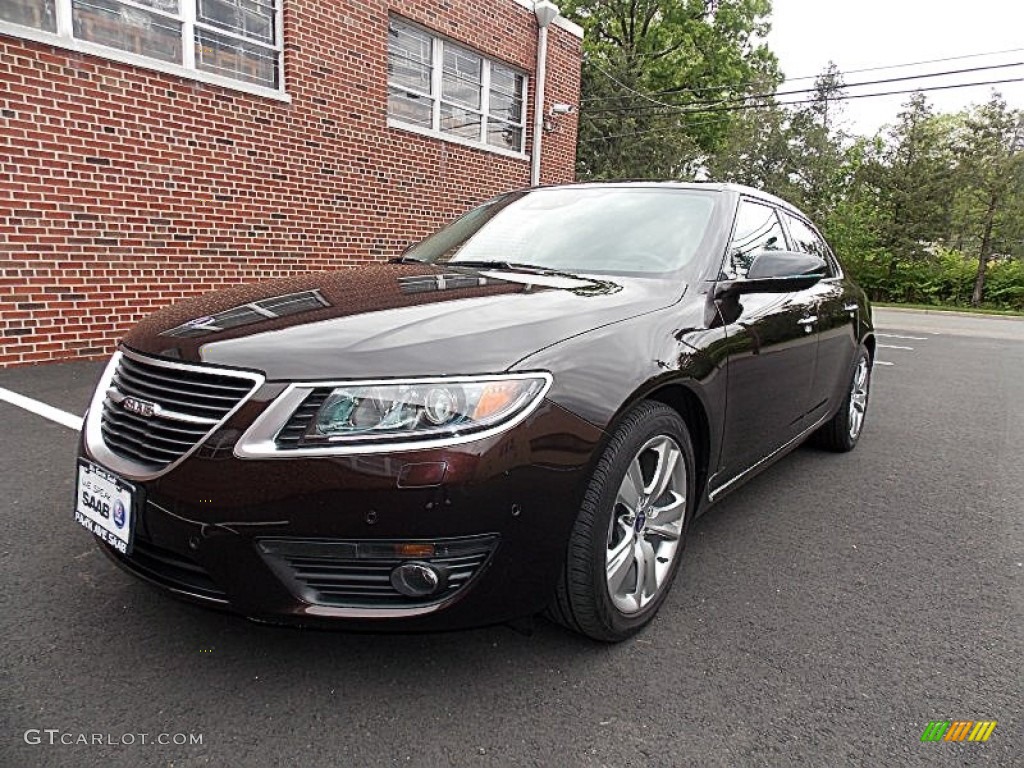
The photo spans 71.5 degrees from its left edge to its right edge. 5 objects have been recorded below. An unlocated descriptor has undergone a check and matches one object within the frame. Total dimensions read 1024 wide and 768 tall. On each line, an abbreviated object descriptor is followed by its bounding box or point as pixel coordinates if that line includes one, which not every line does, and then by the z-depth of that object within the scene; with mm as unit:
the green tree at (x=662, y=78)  23828
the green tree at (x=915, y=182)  26781
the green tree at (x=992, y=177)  26469
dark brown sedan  1667
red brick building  5949
